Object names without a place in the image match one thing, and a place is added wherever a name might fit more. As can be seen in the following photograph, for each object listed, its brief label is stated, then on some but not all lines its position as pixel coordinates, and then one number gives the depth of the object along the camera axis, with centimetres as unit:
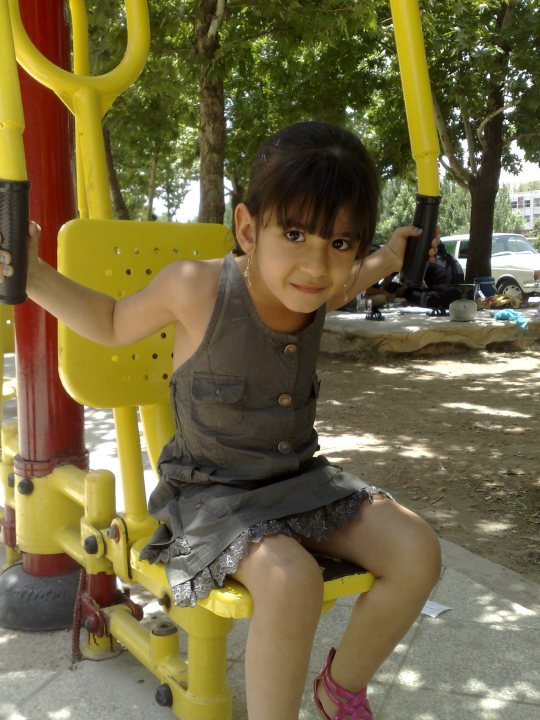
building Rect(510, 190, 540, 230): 8842
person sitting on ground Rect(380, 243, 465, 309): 1138
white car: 1688
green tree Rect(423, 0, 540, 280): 1065
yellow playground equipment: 175
